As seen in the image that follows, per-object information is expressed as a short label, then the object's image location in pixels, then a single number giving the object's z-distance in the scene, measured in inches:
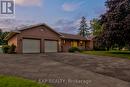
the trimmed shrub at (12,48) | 489.2
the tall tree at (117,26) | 420.8
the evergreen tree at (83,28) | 1331.9
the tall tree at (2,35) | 818.9
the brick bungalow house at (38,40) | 488.4
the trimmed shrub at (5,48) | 512.9
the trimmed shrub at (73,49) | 598.6
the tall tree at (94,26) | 924.5
